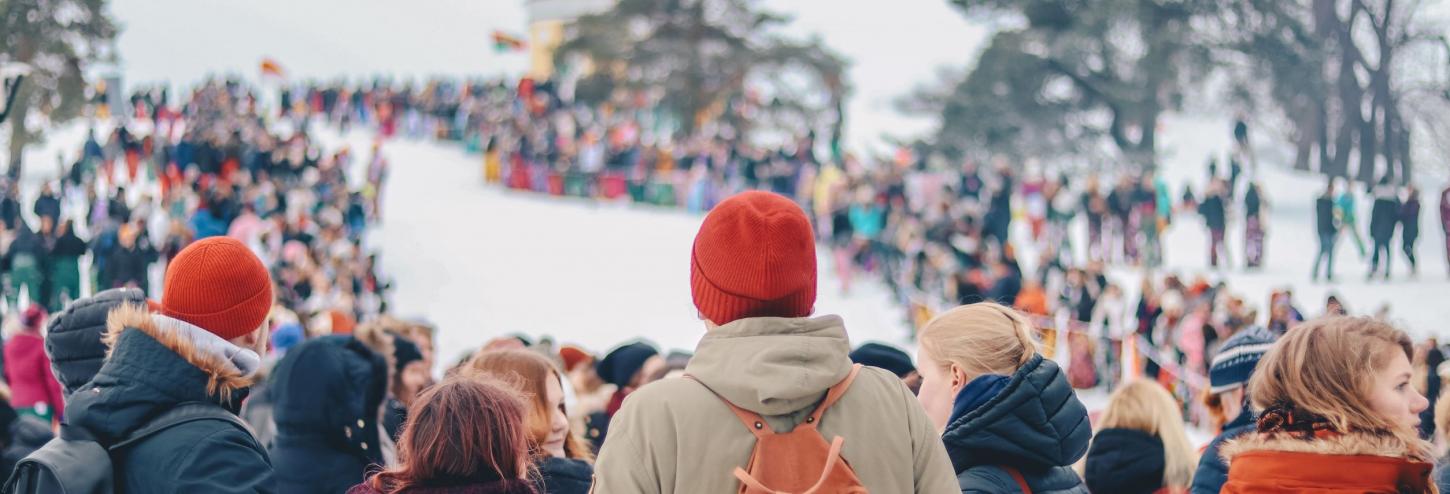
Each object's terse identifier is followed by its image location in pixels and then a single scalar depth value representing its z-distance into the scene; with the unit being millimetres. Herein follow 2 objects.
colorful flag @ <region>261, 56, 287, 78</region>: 35875
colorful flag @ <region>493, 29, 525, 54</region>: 41938
